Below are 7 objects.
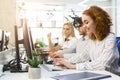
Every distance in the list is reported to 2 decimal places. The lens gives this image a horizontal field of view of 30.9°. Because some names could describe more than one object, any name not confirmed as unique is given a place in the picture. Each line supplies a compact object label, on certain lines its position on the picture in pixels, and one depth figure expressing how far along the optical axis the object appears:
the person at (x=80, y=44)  2.33
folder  1.38
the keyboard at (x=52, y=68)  1.79
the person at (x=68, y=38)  3.56
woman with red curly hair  1.87
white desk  1.43
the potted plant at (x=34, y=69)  1.42
